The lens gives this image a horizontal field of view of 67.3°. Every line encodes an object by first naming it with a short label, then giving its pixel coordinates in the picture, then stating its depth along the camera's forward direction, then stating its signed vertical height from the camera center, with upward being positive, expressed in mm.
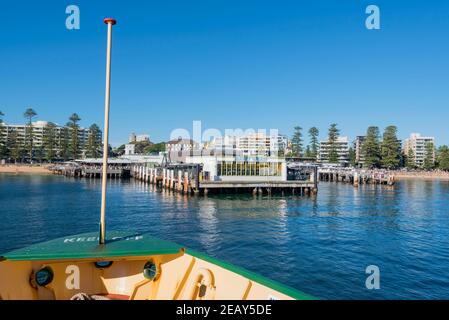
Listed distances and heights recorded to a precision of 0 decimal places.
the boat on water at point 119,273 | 7027 -2572
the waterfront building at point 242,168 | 56109 -821
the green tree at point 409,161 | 153062 +1910
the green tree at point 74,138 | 139375 +9802
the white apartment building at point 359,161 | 163862 +1774
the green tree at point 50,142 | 139000 +8110
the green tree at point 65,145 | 141625 +6956
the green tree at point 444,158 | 142000 +3177
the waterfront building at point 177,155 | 89812 +2208
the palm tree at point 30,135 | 138825 +10795
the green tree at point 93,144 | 144375 +7583
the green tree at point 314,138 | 150500 +11672
